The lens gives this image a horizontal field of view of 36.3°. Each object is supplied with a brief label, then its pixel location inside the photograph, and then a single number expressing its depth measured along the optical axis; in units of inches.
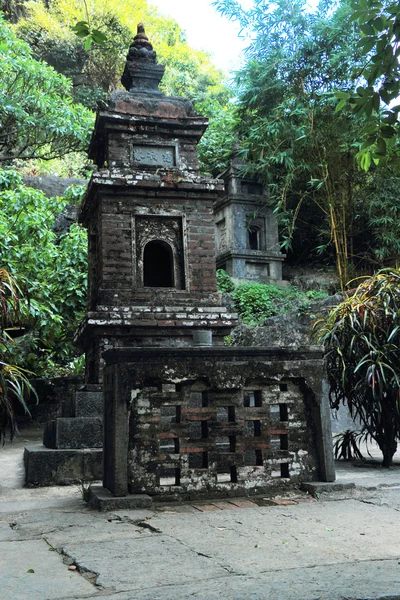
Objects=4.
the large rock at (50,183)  751.7
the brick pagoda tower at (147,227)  311.3
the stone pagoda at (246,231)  647.8
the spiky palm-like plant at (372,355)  236.2
